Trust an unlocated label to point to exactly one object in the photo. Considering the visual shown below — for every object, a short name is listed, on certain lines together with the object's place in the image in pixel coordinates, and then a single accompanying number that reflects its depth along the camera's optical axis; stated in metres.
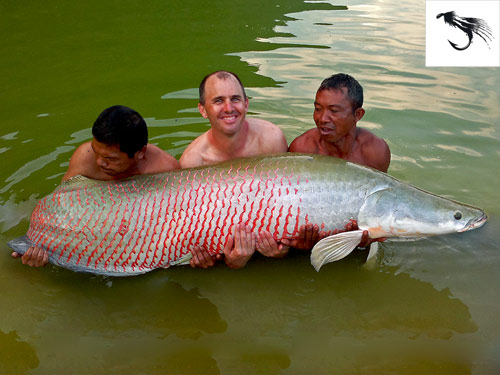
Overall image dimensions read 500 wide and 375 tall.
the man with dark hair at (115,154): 3.15
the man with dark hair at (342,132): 3.56
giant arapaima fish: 3.07
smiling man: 3.12
